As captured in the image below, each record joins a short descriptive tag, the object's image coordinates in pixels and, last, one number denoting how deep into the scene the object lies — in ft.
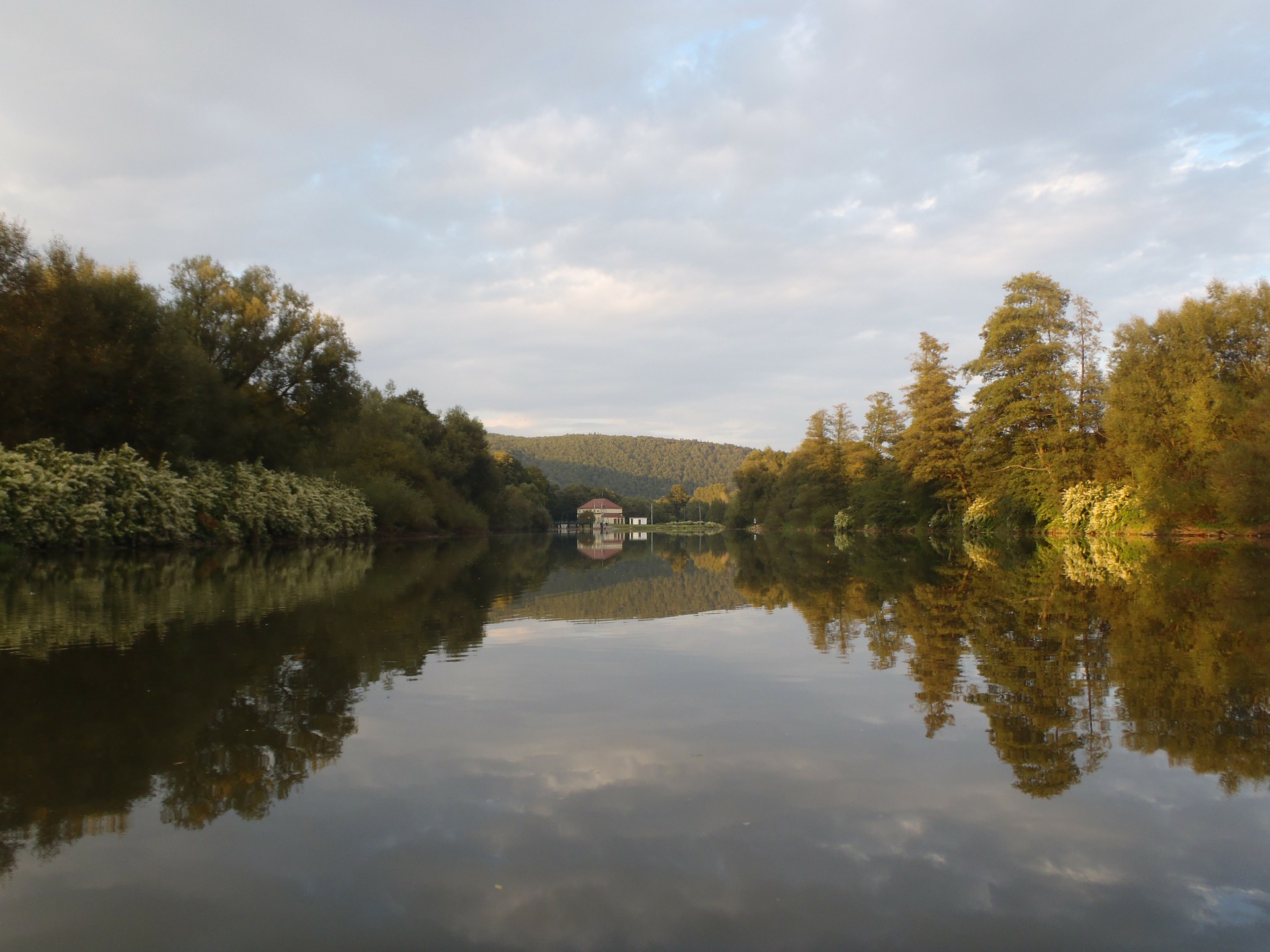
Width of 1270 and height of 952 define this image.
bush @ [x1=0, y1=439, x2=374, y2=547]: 67.15
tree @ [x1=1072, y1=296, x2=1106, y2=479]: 121.39
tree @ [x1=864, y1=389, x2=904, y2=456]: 202.49
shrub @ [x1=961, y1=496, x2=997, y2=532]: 134.72
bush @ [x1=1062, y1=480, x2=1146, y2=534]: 109.91
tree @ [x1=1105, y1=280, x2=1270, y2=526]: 95.91
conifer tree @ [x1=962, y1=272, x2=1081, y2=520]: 121.39
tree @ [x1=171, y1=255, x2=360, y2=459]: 112.37
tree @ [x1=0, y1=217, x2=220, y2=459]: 71.51
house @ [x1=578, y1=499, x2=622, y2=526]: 505.66
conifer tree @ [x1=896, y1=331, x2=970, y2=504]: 145.69
